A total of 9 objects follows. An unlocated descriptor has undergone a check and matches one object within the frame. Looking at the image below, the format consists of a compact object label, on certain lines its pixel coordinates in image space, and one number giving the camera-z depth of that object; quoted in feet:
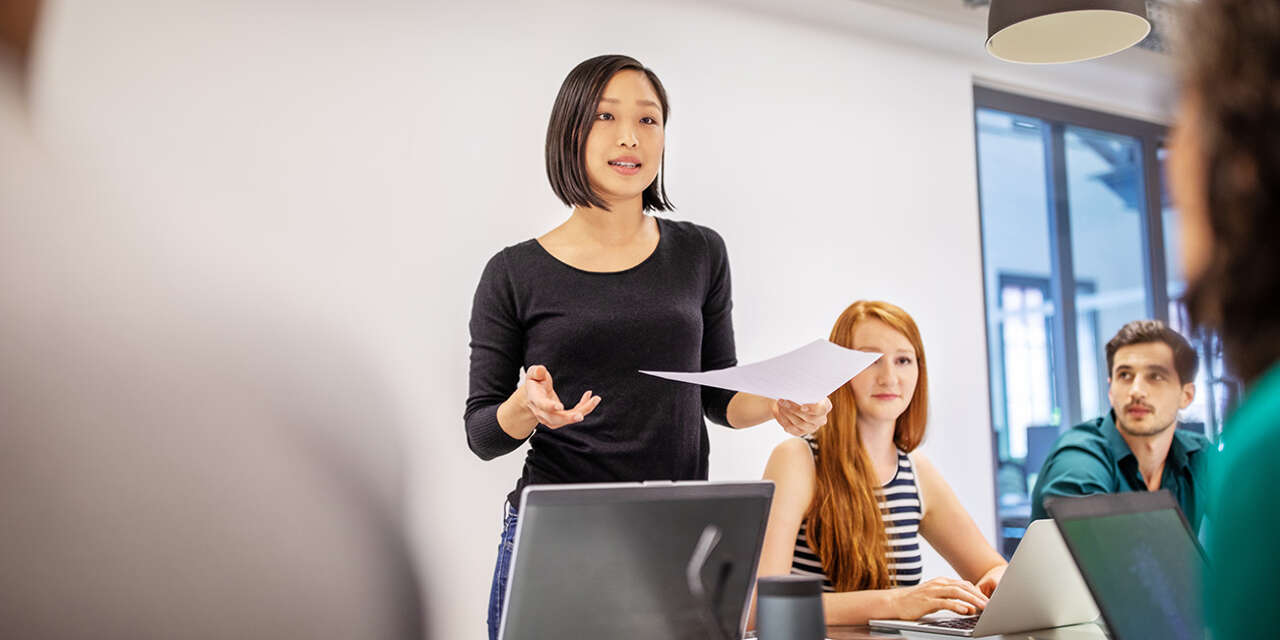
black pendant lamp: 7.02
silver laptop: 5.33
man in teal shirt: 8.79
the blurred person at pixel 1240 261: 1.89
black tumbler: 4.09
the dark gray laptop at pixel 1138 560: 3.86
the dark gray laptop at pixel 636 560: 3.83
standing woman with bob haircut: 6.36
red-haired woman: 6.93
